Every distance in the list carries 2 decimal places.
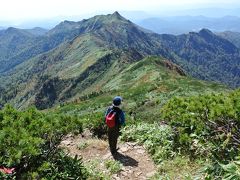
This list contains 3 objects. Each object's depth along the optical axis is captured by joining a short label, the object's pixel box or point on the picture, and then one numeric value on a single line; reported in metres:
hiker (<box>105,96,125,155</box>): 8.01
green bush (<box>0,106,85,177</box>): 5.22
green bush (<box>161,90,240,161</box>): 5.66
